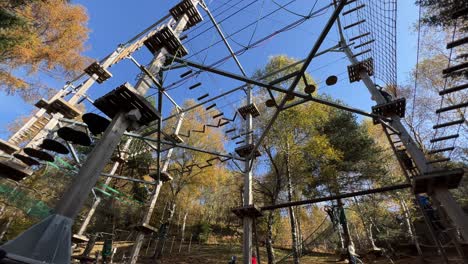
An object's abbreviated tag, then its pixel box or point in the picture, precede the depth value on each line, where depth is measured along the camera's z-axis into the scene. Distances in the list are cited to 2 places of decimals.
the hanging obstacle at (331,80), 5.04
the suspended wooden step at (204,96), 8.08
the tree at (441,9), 7.24
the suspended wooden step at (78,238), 8.45
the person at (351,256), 8.59
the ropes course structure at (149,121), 2.72
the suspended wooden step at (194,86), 7.33
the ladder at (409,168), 4.33
